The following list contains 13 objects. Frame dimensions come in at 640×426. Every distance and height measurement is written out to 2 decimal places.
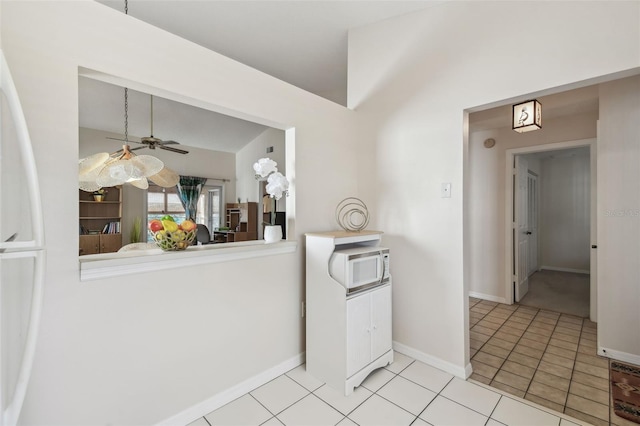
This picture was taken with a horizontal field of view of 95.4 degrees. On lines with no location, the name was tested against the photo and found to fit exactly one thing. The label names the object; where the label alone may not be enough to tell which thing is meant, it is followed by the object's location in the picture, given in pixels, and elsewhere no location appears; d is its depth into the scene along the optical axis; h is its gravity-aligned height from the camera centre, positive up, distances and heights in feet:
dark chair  19.88 -1.54
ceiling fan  9.75 +2.41
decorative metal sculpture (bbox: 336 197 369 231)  9.07 -0.06
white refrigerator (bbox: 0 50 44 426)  3.08 -0.43
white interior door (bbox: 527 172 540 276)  17.33 -0.45
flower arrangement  7.36 +0.90
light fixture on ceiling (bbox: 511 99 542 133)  8.27 +2.79
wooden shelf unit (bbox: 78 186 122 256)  16.07 -0.45
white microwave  6.91 -1.36
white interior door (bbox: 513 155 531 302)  12.78 -0.77
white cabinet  6.84 -2.77
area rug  6.15 -4.19
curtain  21.61 +1.54
